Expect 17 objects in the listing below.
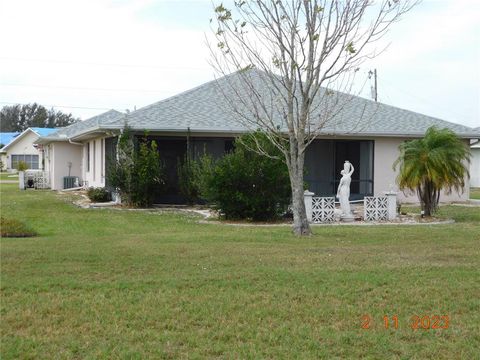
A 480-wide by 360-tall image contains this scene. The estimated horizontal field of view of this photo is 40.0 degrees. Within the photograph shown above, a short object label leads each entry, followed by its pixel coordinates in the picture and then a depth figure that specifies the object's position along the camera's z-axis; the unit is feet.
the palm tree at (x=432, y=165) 53.11
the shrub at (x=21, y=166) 153.28
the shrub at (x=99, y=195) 73.05
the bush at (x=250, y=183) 52.80
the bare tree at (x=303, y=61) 39.70
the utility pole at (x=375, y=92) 144.25
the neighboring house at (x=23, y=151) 194.32
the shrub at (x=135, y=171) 63.52
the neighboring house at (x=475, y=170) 122.42
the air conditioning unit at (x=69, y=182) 104.27
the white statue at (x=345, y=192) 54.03
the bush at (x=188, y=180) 65.26
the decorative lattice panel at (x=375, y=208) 55.21
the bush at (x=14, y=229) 38.50
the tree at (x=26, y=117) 301.84
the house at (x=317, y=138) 68.08
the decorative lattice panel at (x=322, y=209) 53.36
